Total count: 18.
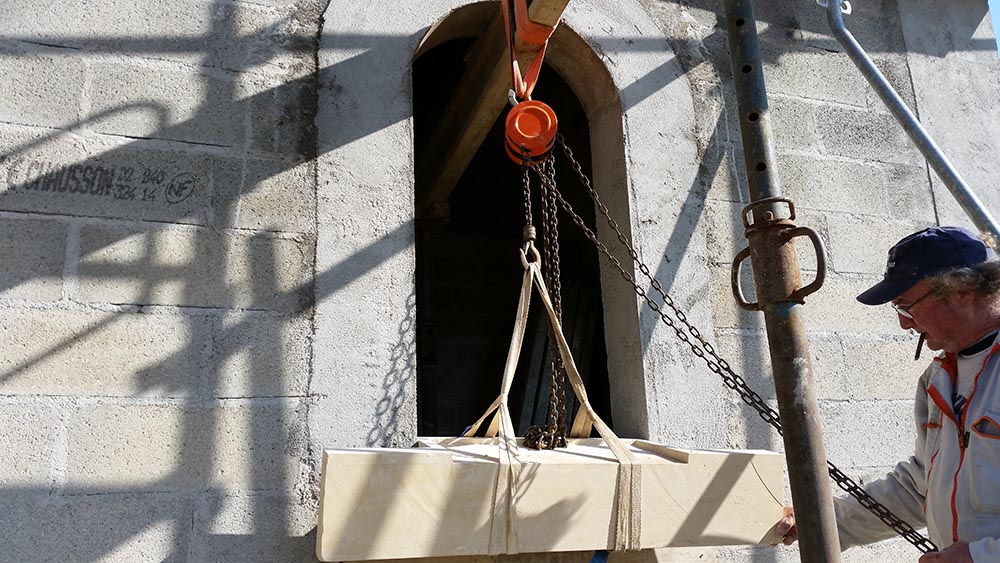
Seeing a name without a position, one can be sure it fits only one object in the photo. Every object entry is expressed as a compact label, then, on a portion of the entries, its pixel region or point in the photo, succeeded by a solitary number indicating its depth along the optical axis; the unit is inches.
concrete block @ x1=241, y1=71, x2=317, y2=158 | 104.7
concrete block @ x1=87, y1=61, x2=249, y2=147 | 99.6
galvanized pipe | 115.2
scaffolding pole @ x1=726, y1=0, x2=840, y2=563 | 83.9
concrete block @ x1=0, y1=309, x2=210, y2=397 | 88.8
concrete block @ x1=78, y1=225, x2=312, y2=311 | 93.7
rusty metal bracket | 85.4
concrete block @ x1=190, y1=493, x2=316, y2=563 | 89.7
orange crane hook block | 88.8
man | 76.7
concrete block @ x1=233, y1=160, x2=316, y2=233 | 101.3
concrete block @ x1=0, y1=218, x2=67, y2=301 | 90.7
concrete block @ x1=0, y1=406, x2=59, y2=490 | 85.7
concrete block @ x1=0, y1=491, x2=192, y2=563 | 84.6
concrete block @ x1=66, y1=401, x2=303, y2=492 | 88.4
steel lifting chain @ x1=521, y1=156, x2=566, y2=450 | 88.8
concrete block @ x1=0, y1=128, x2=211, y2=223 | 93.9
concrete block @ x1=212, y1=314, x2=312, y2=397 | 95.0
